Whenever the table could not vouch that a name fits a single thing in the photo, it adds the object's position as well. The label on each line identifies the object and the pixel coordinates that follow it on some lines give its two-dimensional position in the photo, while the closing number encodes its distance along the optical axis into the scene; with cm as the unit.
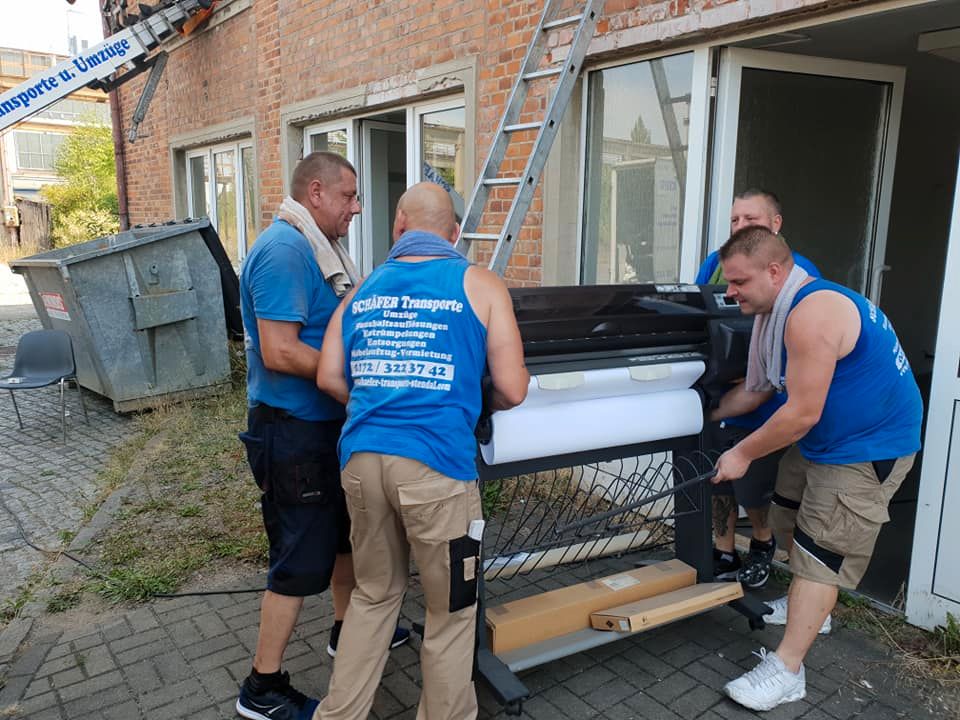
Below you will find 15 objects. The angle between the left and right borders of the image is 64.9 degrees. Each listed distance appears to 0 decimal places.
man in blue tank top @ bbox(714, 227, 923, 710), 254
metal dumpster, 643
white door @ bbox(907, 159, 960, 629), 299
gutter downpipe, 1161
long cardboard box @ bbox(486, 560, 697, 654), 275
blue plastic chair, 661
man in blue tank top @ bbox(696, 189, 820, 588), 329
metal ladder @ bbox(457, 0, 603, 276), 382
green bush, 2572
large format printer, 252
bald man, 220
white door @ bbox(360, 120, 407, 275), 707
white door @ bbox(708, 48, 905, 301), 401
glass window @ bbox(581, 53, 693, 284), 427
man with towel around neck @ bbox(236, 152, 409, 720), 248
